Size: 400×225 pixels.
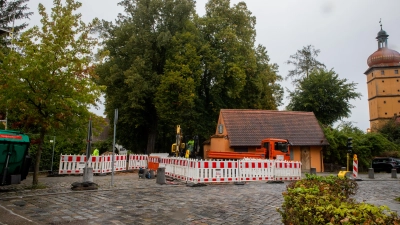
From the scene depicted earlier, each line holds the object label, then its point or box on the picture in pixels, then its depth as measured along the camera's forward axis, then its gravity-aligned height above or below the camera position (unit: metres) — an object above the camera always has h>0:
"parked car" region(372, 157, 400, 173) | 29.83 -0.34
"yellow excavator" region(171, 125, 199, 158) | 23.68 +0.69
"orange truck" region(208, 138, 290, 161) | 22.38 +0.37
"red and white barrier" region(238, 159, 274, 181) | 17.34 -0.71
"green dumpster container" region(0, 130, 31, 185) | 11.32 -0.17
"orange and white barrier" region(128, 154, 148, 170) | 24.56 -0.52
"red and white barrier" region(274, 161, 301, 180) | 18.47 -0.70
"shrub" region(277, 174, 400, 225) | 3.57 -0.63
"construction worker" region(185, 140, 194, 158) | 27.71 +0.90
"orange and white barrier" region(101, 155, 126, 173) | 21.05 -0.65
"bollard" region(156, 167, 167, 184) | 15.27 -1.00
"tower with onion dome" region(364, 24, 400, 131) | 73.75 +17.93
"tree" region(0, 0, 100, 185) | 12.36 +2.93
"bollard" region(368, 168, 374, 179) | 22.47 -0.96
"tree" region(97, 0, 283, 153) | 30.52 +8.67
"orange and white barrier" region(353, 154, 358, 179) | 21.17 -0.53
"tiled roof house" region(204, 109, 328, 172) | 29.73 +2.36
